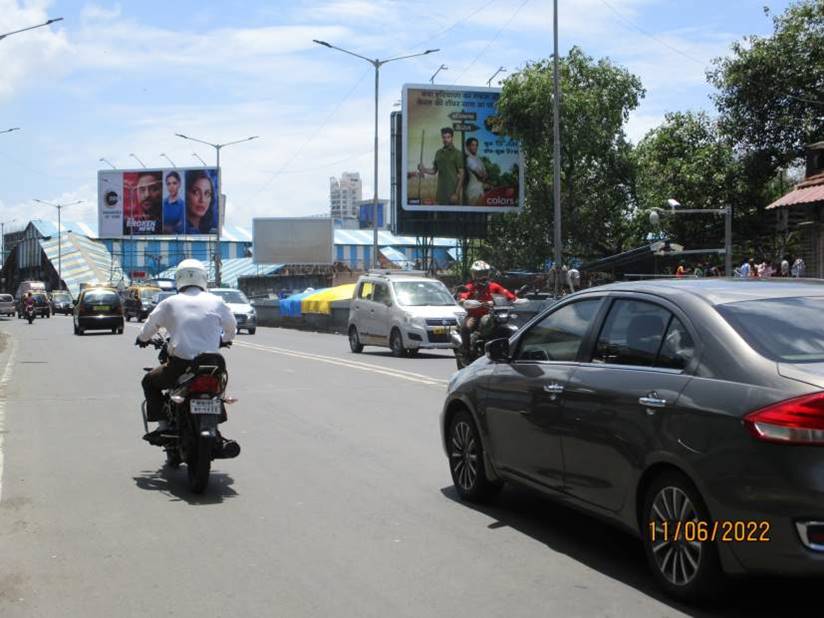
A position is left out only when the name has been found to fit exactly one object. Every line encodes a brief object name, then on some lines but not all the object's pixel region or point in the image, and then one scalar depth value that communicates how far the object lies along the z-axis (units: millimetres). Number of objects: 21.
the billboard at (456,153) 46469
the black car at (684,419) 4215
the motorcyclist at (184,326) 7891
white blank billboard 80188
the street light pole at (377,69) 41812
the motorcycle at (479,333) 14617
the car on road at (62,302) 71188
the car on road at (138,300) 49756
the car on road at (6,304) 65688
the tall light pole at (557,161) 30438
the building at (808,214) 24922
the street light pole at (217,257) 64375
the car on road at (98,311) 35031
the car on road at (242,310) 35938
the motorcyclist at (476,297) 15336
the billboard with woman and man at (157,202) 70125
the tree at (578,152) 42406
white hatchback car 22281
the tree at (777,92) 36594
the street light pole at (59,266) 82338
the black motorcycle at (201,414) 7488
